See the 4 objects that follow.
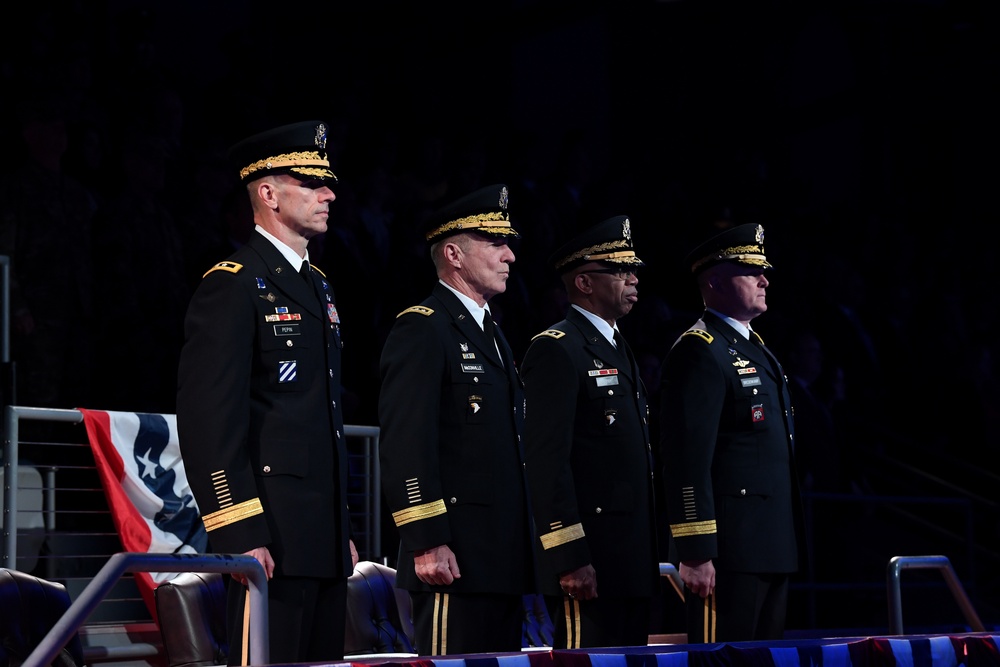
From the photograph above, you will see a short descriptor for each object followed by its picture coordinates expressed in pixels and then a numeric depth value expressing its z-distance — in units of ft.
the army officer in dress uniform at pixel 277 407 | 24.75
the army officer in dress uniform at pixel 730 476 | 34.17
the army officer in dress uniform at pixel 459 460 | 29.19
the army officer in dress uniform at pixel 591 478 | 32.14
